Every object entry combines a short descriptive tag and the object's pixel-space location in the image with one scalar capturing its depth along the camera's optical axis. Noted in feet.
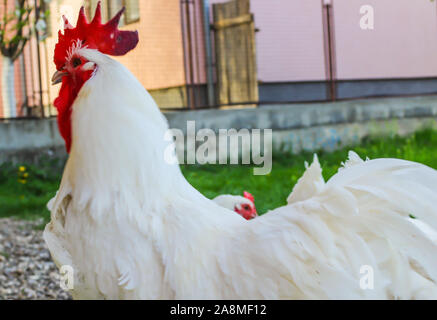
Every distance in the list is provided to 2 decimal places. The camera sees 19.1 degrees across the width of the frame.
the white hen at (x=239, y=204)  6.02
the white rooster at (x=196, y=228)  4.43
